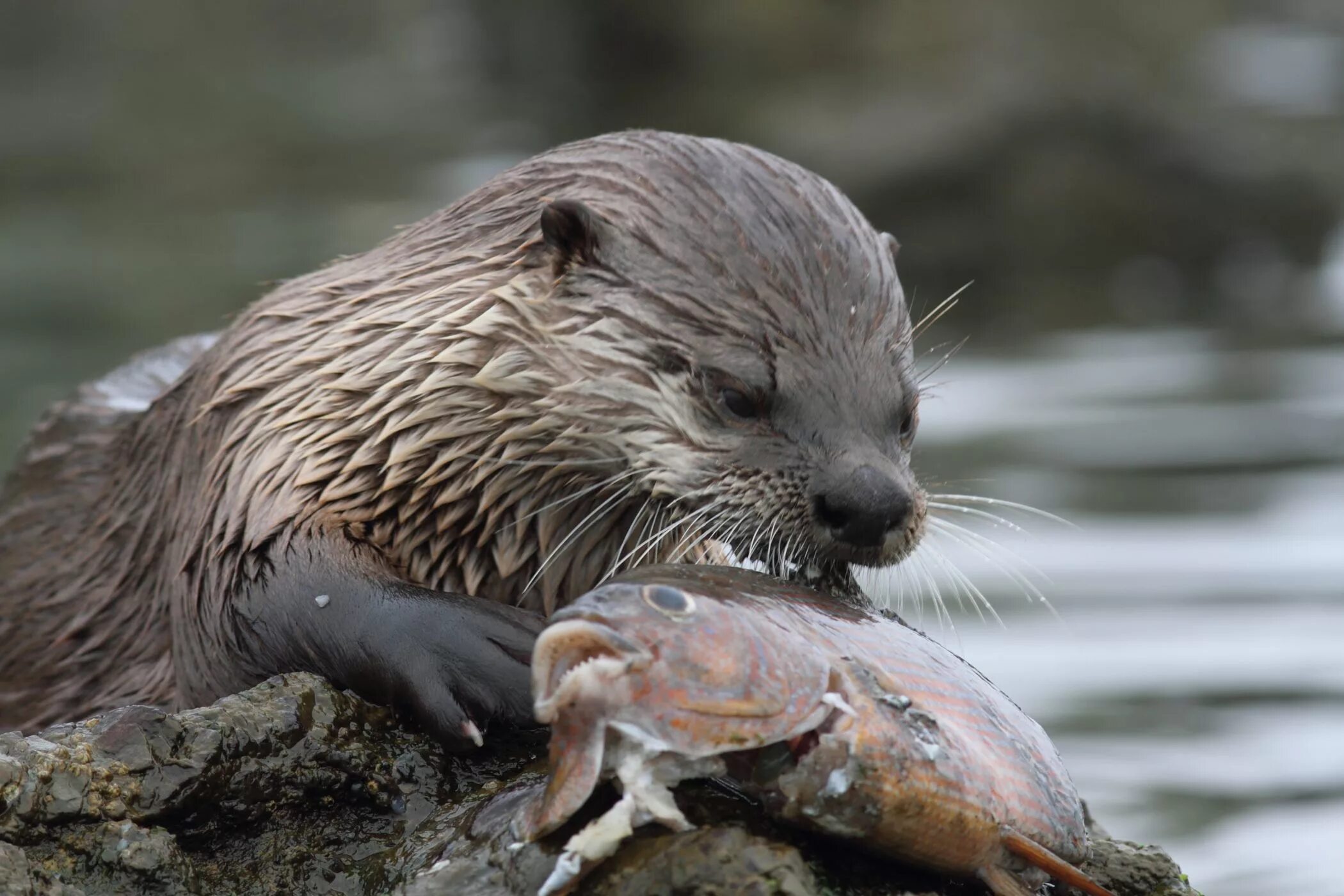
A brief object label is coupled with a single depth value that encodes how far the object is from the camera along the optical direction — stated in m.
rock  4.62
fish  4.32
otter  5.66
